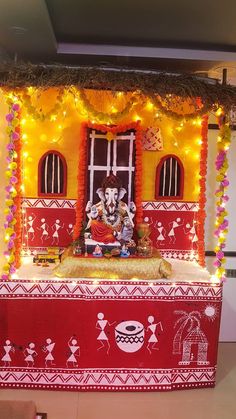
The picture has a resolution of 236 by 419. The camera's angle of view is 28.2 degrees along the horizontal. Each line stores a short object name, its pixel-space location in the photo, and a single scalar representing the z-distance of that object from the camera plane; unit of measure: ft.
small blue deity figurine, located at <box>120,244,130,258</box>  16.69
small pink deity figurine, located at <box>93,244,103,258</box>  16.56
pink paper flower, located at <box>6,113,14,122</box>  15.20
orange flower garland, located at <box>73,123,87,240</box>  18.10
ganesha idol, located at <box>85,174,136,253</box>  17.07
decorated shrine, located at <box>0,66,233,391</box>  15.46
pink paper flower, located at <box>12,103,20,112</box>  15.26
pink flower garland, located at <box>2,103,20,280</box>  15.57
